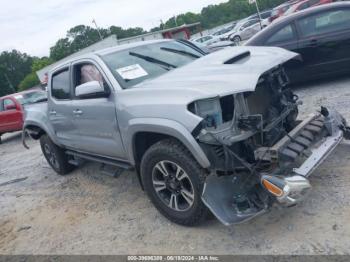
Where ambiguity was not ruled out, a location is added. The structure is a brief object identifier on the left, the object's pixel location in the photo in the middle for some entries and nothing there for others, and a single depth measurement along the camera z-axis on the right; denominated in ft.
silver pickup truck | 10.33
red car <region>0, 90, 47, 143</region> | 37.50
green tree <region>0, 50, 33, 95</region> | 259.37
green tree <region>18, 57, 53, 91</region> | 184.99
